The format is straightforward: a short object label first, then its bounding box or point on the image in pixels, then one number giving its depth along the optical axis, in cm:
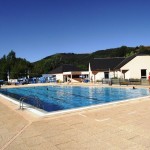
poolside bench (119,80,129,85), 2147
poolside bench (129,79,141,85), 2105
